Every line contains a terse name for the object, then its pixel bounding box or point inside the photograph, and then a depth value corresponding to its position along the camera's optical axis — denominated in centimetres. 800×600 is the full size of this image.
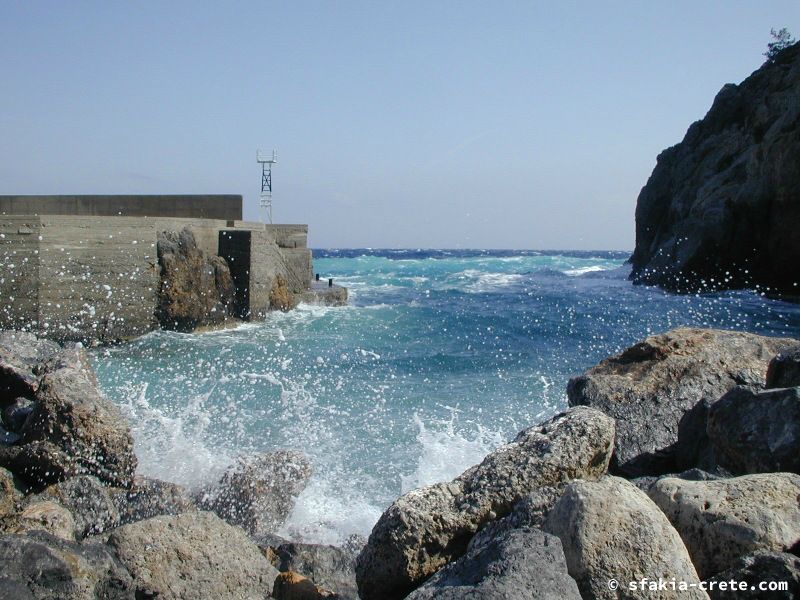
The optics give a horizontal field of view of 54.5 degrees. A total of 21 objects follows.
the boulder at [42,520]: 367
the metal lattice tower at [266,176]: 2293
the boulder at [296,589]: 342
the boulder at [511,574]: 231
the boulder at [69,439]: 465
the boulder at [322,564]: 397
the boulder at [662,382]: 447
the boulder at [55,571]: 263
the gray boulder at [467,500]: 309
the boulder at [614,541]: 251
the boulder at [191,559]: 317
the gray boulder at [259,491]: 518
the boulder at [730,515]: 280
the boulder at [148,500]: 465
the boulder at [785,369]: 428
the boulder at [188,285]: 1157
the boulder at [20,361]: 578
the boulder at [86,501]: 436
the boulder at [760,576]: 245
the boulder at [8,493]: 406
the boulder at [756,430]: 354
